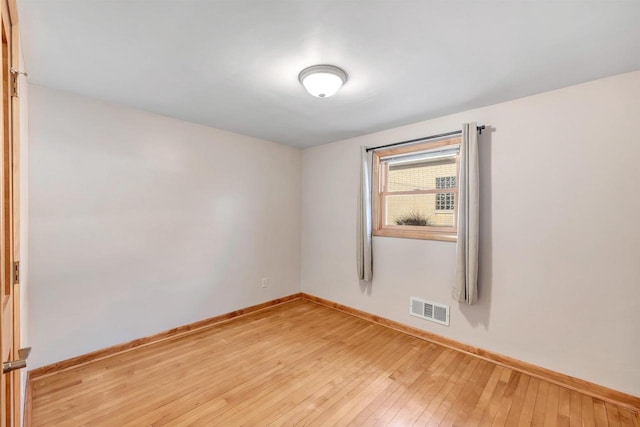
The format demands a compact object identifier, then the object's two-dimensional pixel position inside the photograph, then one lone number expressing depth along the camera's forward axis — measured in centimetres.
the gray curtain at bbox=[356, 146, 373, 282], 346
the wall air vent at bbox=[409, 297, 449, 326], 292
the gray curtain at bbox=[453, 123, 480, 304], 259
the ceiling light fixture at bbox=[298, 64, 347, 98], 196
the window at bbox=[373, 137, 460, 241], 299
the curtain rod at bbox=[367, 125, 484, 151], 265
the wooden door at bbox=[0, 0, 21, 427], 99
